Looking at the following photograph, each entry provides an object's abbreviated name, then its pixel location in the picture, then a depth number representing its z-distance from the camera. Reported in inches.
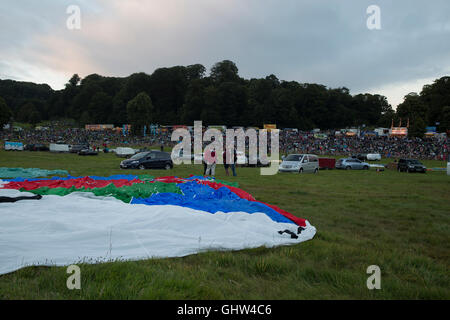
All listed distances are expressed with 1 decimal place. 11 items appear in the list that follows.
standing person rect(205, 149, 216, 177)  645.3
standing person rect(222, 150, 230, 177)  701.5
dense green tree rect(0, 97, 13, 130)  2886.3
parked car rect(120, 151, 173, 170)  809.5
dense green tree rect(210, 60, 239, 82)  4062.5
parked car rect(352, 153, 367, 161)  1706.0
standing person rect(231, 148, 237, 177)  685.4
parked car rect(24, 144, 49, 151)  1699.1
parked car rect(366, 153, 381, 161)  1806.1
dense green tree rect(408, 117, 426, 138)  2576.3
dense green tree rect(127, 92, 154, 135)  3061.0
